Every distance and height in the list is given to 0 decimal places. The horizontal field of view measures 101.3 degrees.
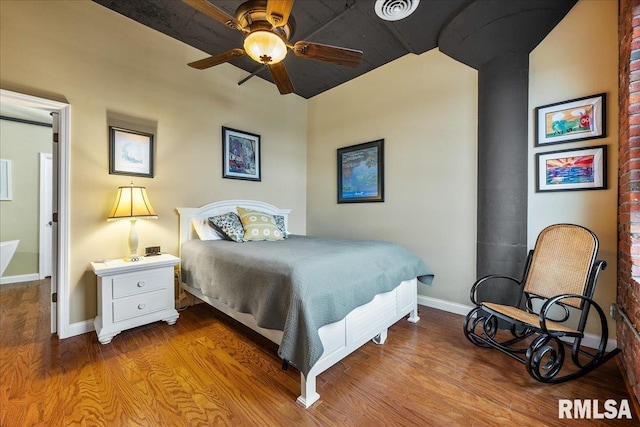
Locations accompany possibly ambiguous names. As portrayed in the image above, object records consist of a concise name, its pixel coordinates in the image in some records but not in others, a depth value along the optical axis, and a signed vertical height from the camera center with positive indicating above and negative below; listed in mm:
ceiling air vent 2227 +1815
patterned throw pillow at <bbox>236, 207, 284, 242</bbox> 2980 -155
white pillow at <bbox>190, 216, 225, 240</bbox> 2979 -200
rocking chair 1694 -719
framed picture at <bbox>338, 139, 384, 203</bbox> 3473 +570
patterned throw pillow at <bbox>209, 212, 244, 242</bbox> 2863 -146
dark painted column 2385 +452
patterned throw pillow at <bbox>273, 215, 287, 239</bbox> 3347 -153
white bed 1612 -832
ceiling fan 1611 +1231
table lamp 2449 +38
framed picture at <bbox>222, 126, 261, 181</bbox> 3464 +800
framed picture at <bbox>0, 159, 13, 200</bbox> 3865 +480
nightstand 2225 -739
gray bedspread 1473 -477
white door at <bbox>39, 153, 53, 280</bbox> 4098 -38
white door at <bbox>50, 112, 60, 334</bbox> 2352 -212
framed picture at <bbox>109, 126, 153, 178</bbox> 2594 +615
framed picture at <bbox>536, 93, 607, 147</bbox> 2104 +795
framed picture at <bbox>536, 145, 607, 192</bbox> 2102 +381
